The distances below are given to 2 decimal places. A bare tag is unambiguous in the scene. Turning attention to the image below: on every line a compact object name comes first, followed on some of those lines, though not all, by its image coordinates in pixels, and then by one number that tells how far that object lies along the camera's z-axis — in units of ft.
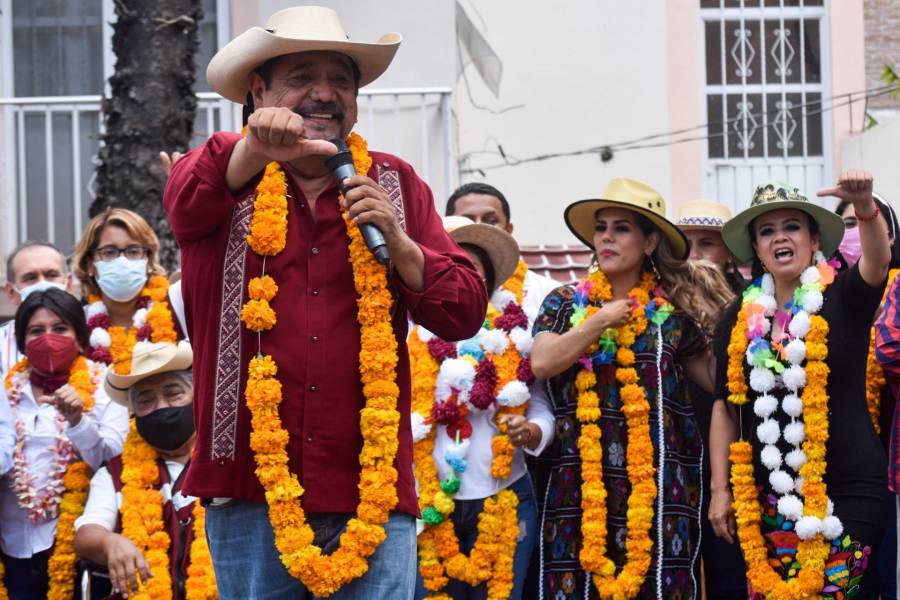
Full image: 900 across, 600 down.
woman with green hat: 28.35
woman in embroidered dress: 30.03
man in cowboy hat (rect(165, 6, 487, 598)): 19.05
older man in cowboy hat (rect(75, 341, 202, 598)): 30.68
